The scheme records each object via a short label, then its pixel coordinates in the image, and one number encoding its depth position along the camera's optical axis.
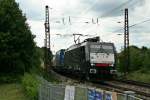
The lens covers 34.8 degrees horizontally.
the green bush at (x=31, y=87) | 12.21
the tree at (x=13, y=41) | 22.89
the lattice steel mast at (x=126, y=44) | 27.54
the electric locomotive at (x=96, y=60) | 19.51
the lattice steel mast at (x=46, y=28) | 31.30
